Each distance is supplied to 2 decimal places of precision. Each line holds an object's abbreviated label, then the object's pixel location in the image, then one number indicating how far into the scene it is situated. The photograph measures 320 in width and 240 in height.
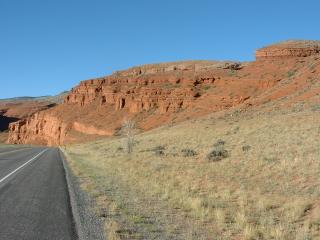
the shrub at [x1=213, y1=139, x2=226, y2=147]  29.40
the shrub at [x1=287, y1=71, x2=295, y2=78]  77.60
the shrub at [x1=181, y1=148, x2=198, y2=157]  27.21
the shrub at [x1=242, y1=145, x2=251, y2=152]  24.01
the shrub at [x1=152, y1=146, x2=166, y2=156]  30.77
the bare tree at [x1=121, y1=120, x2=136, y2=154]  39.16
